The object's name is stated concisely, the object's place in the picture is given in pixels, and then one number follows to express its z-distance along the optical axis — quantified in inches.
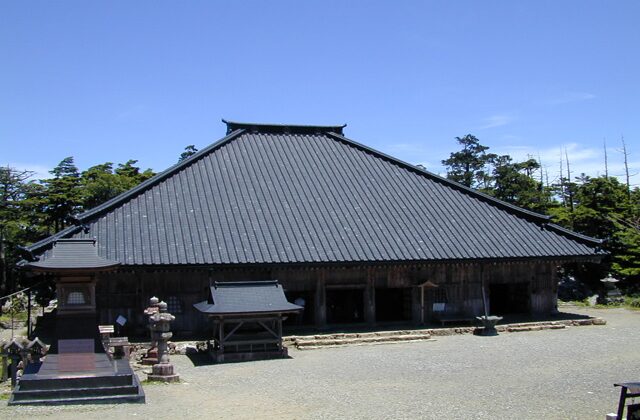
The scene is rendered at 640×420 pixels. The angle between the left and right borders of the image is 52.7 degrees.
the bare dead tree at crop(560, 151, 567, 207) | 2211.0
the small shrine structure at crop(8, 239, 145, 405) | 534.0
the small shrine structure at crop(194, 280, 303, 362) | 735.1
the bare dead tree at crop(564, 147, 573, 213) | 1956.0
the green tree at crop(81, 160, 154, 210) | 1614.2
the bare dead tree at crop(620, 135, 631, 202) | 2101.6
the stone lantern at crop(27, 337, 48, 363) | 634.0
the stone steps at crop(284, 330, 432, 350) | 834.8
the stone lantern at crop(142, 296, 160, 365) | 706.2
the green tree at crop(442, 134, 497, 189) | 2285.9
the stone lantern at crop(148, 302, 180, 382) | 610.9
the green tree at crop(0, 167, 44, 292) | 1533.0
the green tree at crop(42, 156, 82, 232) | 1593.3
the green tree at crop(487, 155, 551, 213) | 1782.7
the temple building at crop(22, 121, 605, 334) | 850.1
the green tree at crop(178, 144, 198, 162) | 2135.5
